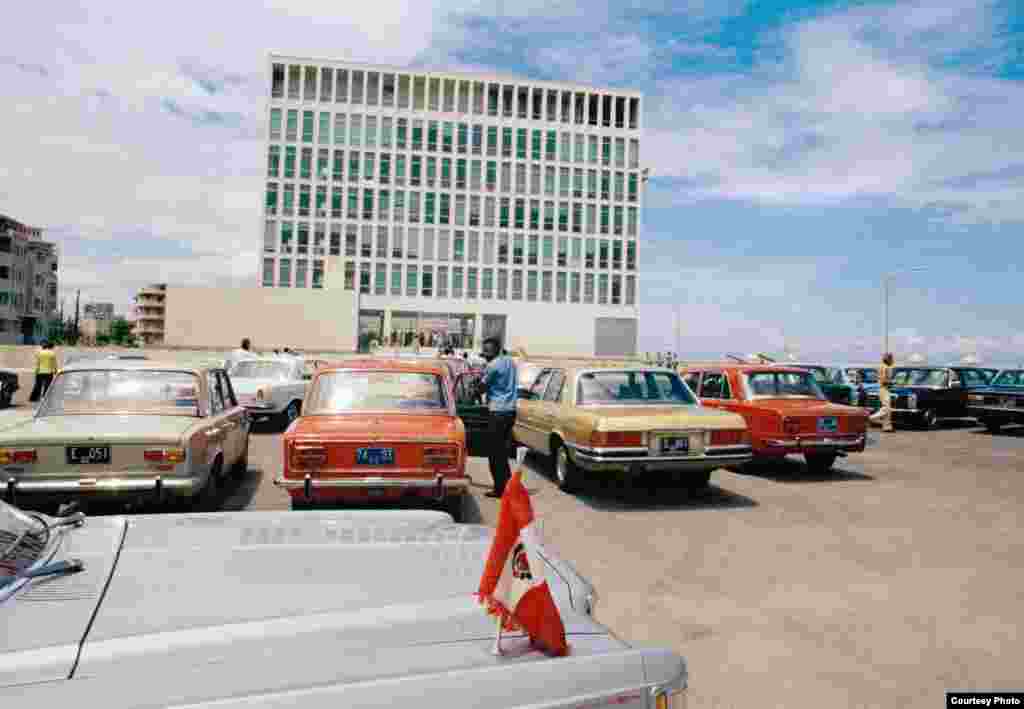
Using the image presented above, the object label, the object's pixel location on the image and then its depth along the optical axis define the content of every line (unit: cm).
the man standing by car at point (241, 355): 1566
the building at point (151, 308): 12394
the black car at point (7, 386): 1719
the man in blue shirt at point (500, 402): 828
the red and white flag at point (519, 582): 187
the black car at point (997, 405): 1573
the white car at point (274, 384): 1373
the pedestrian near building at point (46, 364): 1720
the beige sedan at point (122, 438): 604
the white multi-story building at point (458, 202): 6875
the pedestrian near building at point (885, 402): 1678
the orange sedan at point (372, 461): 624
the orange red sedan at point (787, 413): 944
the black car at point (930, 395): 1761
